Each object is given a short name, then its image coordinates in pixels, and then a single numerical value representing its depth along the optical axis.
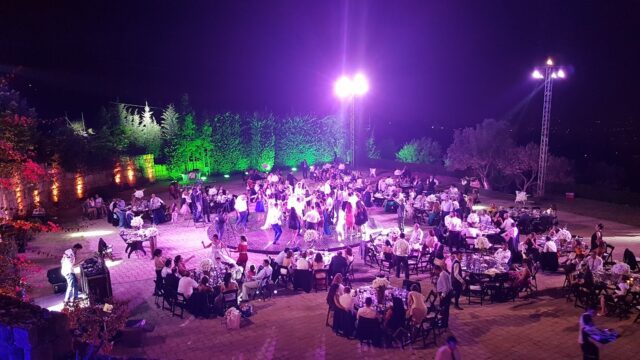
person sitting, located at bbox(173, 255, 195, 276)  11.00
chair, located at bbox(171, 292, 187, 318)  10.20
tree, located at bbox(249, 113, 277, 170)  38.31
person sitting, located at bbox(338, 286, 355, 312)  9.20
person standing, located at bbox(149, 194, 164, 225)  19.09
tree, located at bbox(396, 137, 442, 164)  40.81
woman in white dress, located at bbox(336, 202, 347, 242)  16.39
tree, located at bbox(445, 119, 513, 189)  29.55
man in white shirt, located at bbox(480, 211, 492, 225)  15.59
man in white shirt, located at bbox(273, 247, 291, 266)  12.05
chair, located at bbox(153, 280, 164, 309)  10.80
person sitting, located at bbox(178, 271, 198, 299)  10.23
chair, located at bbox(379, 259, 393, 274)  13.01
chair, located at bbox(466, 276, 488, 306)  10.95
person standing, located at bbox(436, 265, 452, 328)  9.33
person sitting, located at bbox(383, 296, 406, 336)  9.01
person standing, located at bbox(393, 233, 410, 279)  12.51
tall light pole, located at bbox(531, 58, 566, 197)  21.09
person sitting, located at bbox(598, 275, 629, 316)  9.97
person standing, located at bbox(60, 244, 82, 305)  10.88
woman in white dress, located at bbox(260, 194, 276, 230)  16.17
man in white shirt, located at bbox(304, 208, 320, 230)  15.97
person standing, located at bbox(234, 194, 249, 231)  17.28
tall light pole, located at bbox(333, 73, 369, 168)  29.88
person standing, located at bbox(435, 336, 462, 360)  6.88
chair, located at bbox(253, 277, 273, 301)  11.37
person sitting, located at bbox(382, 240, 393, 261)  12.98
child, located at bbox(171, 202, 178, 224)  19.62
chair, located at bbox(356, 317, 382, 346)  8.84
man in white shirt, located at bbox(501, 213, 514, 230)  14.64
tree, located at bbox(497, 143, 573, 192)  27.11
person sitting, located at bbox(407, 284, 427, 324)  9.05
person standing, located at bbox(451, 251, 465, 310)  10.61
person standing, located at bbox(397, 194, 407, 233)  17.38
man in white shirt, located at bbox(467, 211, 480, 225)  15.55
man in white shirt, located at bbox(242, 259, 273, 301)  11.11
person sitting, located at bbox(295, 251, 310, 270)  11.62
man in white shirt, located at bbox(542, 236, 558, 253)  12.96
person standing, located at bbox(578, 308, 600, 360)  7.59
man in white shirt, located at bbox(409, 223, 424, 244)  13.79
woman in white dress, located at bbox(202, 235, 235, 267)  12.12
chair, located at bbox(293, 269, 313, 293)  11.65
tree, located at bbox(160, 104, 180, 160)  33.31
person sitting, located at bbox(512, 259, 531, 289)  11.05
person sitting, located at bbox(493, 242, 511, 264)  11.87
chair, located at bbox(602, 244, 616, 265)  12.32
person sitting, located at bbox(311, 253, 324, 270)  11.76
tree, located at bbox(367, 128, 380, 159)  42.53
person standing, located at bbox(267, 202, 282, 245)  15.93
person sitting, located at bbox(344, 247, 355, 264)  11.87
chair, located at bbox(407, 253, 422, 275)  12.81
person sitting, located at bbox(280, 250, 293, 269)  11.90
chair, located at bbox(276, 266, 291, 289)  11.92
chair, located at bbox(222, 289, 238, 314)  10.30
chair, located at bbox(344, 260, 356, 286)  11.96
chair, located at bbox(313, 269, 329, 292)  11.73
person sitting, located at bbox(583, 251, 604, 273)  11.22
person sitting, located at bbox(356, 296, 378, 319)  8.80
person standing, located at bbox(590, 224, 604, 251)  13.14
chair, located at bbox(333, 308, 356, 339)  9.20
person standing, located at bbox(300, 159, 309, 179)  31.57
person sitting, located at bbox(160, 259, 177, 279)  10.87
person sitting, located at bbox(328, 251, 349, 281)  11.72
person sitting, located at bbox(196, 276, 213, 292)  10.12
